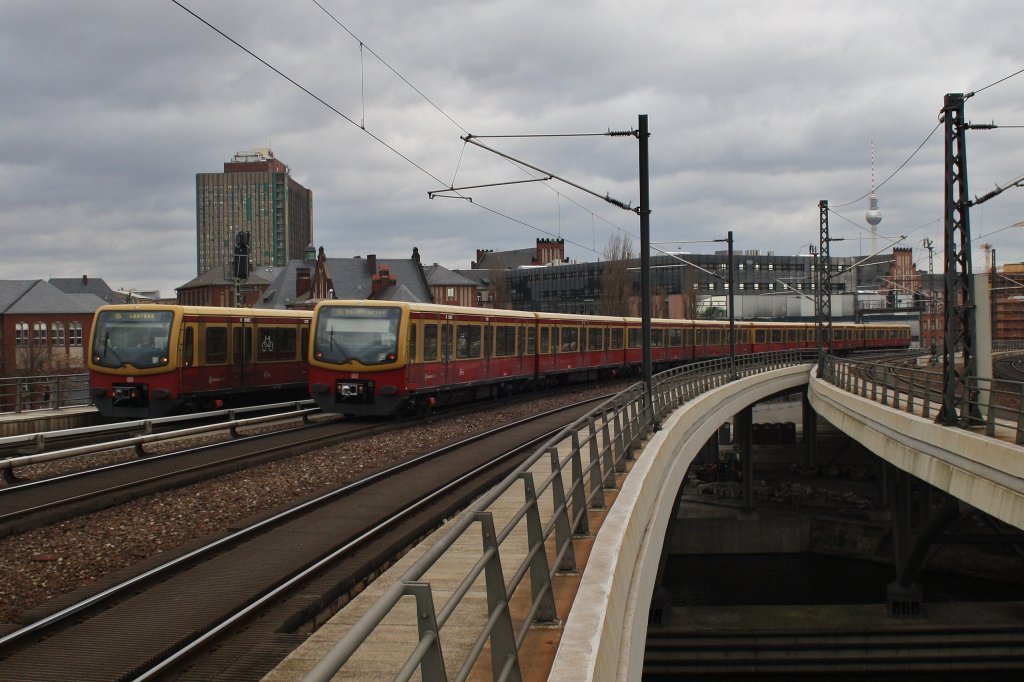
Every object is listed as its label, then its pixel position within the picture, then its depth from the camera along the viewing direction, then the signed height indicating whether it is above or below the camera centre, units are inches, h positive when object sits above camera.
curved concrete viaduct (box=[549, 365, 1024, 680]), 235.5 -79.0
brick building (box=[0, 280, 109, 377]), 2905.8 +56.3
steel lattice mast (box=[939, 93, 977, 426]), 680.4 +44.4
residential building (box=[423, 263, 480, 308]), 4835.1 +251.6
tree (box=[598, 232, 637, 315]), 3210.1 +154.1
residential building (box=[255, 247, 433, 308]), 3821.4 +233.6
